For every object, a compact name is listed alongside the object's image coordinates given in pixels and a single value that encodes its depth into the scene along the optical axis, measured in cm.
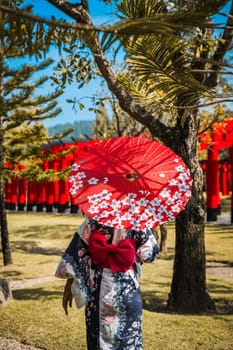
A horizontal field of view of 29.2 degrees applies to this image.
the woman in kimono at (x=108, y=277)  293
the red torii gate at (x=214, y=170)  1430
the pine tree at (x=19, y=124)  1042
